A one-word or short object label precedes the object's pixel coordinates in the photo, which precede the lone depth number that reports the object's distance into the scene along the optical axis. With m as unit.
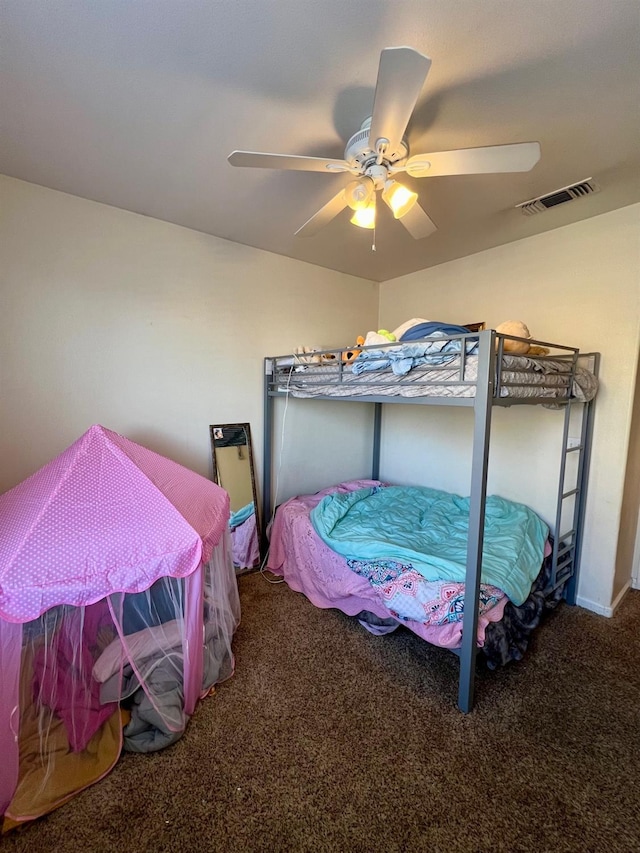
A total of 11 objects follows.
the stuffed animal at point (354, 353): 2.23
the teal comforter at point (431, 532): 1.90
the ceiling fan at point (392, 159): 0.96
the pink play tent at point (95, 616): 1.18
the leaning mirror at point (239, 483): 2.76
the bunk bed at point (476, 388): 1.52
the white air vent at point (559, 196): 1.90
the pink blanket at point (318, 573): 1.72
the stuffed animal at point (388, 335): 2.01
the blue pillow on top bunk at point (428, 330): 1.65
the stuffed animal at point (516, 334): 1.71
